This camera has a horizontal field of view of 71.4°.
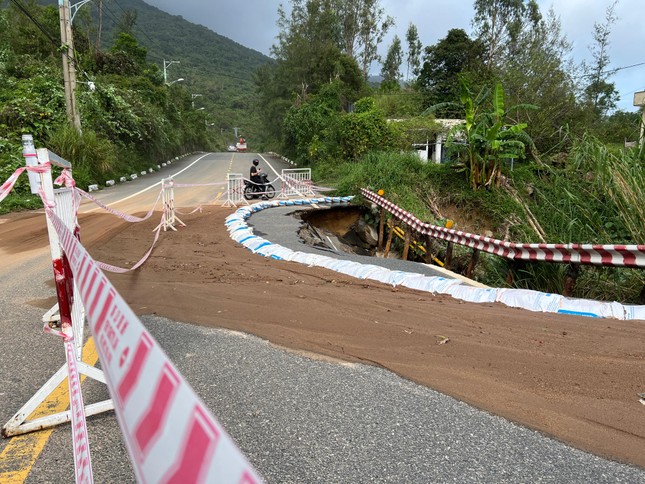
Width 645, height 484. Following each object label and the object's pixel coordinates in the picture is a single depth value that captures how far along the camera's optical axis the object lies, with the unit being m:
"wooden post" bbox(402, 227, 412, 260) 11.39
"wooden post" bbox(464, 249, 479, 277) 9.26
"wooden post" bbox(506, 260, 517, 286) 8.02
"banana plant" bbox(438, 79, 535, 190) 14.32
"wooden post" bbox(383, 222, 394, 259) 12.77
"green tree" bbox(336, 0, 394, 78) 43.97
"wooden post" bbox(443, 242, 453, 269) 10.27
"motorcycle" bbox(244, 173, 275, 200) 16.97
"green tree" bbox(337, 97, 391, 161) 21.55
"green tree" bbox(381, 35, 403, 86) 57.50
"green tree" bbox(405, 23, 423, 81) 57.22
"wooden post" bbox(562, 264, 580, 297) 6.73
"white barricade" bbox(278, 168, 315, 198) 18.67
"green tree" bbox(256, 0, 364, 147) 39.41
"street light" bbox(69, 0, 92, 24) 19.08
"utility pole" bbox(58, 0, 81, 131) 18.48
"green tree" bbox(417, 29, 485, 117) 39.94
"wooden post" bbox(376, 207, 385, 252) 13.55
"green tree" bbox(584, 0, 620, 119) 22.88
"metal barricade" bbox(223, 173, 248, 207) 15.72
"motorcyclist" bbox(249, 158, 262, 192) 17.34
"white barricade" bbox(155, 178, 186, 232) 10.55
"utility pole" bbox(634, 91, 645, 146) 19.89
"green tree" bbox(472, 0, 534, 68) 43.34
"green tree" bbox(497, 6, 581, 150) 19.45
